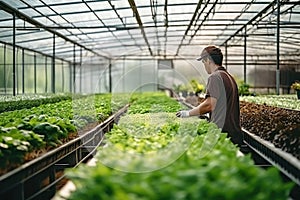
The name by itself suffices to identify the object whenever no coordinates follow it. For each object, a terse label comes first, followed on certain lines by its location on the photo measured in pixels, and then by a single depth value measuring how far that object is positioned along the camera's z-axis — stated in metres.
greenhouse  2.41
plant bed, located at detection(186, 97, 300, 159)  4.09
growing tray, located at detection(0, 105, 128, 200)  3.58
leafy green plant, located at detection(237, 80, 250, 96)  17.77
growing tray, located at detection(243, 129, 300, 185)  3.44
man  4.94
